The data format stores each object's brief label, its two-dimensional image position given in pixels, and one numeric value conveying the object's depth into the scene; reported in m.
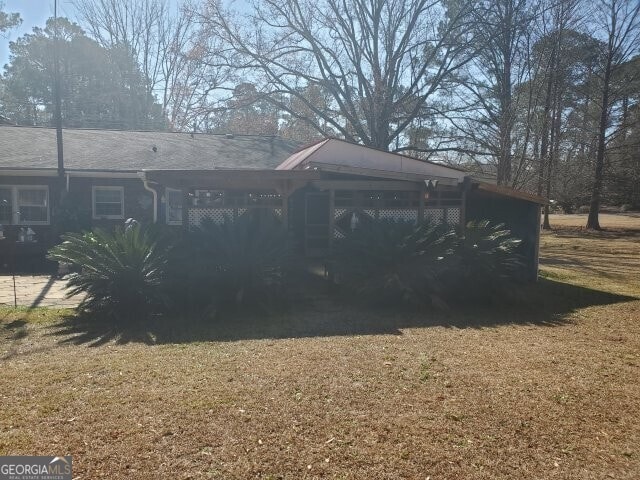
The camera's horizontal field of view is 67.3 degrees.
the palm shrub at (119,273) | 7.46
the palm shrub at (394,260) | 8.55
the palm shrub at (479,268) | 9.09
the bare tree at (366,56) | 22.45
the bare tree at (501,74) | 20.12
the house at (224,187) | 10.52
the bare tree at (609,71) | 27.27
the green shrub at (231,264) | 8.00
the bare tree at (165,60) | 30.05
